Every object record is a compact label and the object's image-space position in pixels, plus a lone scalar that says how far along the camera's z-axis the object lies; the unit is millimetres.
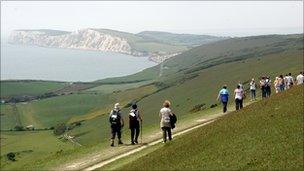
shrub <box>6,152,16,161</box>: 83344
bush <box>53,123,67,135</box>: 133375
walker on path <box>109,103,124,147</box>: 32812
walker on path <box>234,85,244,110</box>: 41156
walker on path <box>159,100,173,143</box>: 30344
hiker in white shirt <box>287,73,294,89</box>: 50259
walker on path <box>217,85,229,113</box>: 41606
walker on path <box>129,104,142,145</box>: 32000
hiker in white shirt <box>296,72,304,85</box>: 48781
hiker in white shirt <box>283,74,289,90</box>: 50625
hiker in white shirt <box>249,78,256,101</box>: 48416
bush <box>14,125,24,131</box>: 148800
